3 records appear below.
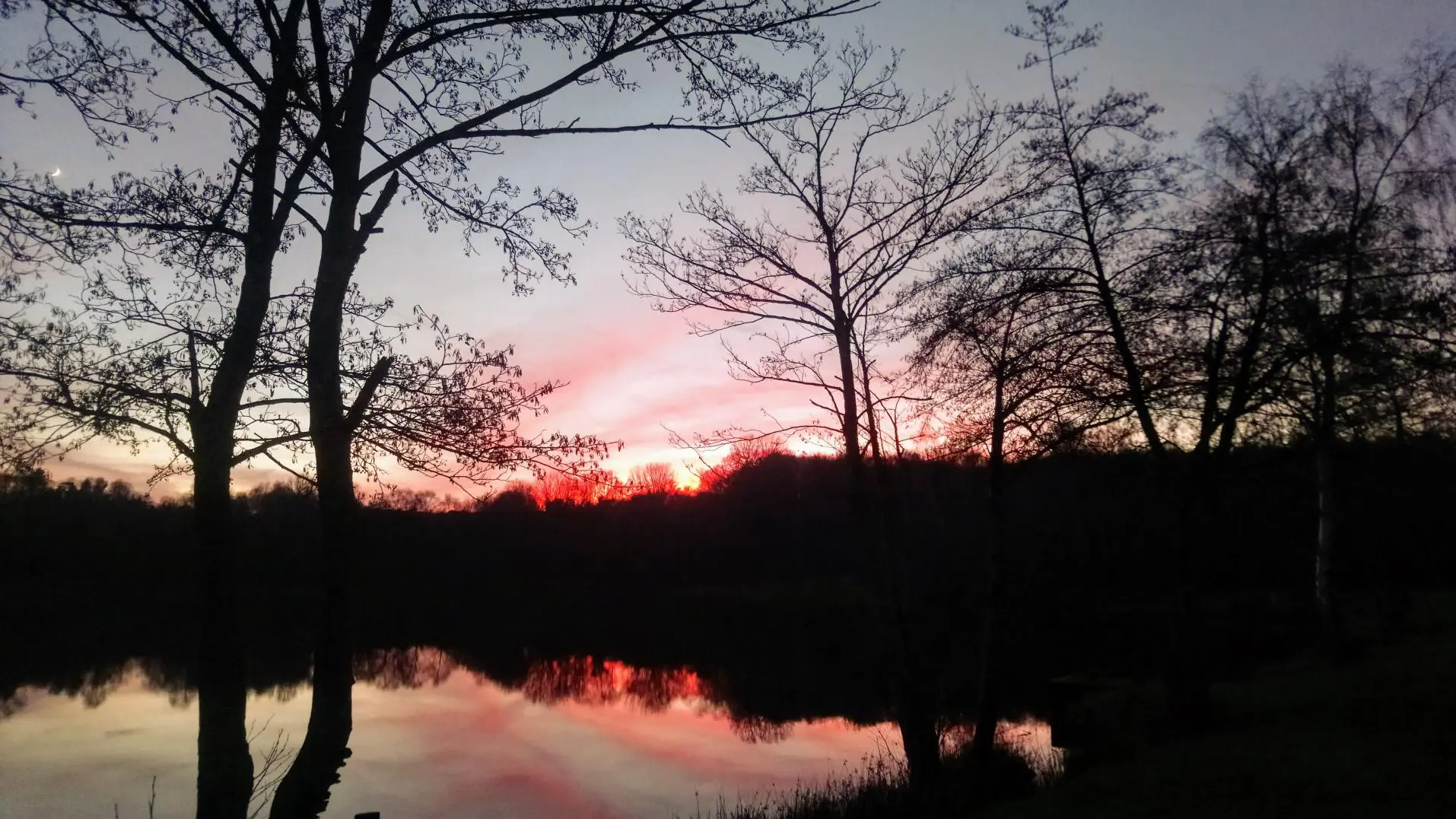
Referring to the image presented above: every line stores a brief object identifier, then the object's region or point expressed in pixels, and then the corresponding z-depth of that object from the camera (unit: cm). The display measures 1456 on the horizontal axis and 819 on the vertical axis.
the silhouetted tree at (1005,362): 1064
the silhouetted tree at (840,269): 1083
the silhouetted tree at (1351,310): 978
